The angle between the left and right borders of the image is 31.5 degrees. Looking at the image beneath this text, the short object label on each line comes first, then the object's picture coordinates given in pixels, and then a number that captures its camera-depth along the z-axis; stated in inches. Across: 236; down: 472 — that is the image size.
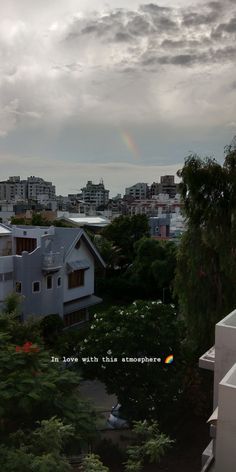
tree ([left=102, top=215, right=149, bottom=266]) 1663.4
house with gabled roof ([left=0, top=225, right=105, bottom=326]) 921.5
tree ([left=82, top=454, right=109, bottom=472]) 270.9
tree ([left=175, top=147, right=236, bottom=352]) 669.3
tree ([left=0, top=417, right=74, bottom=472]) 258.5
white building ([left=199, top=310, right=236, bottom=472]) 286.5
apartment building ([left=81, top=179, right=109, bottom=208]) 6501.0
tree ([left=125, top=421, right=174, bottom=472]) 309.1
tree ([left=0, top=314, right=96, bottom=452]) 311.9
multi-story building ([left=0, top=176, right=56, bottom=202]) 6466.5
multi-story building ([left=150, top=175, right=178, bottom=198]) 6648.6
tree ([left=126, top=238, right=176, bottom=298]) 1263.5
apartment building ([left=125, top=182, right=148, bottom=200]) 6840.6
